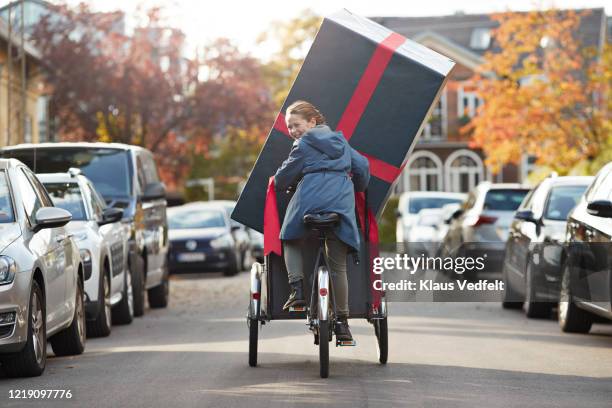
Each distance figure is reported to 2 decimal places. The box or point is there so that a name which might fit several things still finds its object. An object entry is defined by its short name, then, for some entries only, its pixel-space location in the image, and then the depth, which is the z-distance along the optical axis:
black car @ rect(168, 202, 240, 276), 27.86
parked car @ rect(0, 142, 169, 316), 17.31
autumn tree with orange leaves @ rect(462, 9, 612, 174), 36.28
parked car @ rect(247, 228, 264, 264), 34.74
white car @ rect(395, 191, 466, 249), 34.94
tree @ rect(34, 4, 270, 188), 39.44
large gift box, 10.60
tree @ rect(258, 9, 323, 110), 65.50
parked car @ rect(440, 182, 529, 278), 20.41
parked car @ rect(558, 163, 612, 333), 11.99
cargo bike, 9.96
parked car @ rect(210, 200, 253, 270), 29.84
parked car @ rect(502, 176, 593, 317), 15.35
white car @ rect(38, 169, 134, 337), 13.93
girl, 9.89
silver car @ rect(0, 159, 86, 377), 9.59
